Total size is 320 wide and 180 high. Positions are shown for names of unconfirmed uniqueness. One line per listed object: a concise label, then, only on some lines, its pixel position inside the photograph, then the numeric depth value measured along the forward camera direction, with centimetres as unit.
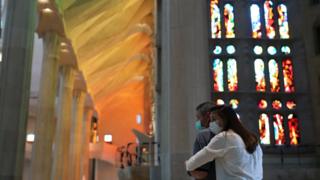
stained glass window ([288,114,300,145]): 1236
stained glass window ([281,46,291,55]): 1292
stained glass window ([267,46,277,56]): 1300
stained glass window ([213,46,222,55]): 1293
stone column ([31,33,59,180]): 1315
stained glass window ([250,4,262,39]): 1315
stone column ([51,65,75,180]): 1712
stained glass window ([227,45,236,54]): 1295
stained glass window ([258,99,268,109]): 1268
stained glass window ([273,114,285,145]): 1238
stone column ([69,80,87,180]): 2081
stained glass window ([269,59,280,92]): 1286
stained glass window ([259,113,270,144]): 1239
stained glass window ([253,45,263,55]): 1301
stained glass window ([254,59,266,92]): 1281
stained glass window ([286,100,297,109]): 1258
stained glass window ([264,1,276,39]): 1317
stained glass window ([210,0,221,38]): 1313
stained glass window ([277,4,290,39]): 1310
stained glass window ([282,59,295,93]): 1284
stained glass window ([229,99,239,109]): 1252
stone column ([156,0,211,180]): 629
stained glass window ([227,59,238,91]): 1277
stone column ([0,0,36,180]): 838
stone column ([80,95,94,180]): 2494
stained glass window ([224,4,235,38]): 1316
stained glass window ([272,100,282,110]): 1273
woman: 240
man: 257
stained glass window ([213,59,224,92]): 1277
